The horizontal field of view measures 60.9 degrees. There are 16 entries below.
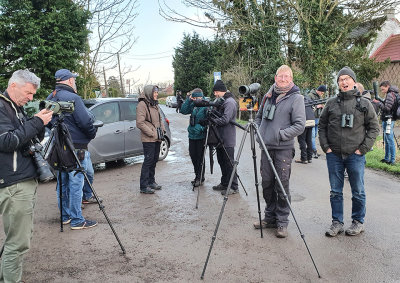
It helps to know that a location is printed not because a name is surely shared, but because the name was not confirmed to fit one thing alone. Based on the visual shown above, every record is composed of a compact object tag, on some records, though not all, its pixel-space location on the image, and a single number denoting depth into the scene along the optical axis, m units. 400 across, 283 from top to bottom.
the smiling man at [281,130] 4.23
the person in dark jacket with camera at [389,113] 7.96
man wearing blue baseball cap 4.61
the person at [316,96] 9.46
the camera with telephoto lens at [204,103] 5.60
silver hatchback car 7.79
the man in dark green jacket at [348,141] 4.20
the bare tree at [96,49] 12.81
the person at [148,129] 6.20
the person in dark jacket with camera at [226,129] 5.87
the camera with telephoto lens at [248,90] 4.23
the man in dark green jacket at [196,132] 6.29
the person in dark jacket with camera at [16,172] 2.83
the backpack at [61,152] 4.05
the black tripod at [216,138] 5.87
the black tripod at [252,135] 3.76
